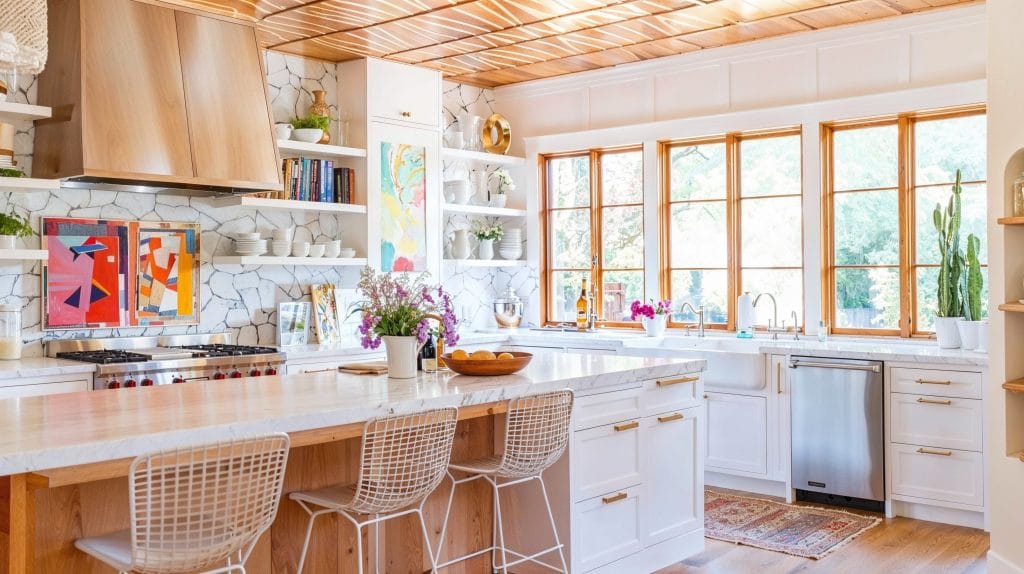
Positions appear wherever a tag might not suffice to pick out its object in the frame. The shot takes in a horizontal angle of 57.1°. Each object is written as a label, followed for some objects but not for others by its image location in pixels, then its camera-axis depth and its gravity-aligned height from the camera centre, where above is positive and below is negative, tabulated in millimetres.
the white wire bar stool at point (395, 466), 2828 -571
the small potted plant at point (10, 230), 4469 +267
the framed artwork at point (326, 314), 5969 -203
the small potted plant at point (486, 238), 6938 +313
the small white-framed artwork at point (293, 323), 5801 -254
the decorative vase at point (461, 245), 6793 +258
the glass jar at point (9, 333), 4625 -235
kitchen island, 2318 -570
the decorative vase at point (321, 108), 5887 +1092
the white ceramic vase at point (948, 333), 4926 -303
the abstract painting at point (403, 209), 6180 +484
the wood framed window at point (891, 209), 5297 +397
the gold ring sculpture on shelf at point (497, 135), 7004 +1086
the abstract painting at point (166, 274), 5242 +56
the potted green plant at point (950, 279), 4930 -20
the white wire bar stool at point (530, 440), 3297 -572
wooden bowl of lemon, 3688 -326
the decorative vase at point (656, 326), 6215 -313
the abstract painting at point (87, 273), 4891 +63
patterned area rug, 4402 -1247
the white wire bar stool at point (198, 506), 2248 -563
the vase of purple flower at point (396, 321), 3611 -152
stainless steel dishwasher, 4910 -831
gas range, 4480 -375
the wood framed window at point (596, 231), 6738 +355
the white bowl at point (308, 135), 5738 +901
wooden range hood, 4508 +932
